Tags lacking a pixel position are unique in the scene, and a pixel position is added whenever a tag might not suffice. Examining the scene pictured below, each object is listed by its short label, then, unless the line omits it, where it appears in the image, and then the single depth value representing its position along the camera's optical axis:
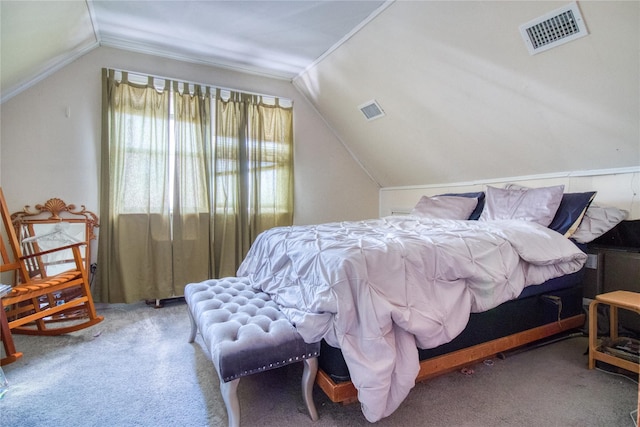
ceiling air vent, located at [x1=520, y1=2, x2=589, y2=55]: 1.79
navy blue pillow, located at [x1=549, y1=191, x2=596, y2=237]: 2.23
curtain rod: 2.97
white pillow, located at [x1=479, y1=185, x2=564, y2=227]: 2.33
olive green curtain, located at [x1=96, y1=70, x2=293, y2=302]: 2.89
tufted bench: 1.27
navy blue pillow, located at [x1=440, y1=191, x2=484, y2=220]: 2.96
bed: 1.32
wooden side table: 1.63
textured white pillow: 2.20
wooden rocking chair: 2.01
